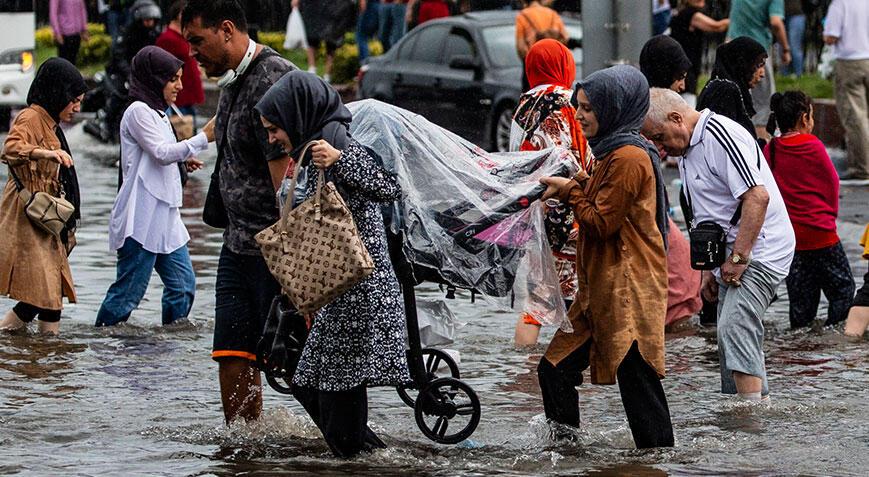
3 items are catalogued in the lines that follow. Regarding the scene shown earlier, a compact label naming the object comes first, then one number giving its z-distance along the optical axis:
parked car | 29.48
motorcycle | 31.99
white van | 30.68
